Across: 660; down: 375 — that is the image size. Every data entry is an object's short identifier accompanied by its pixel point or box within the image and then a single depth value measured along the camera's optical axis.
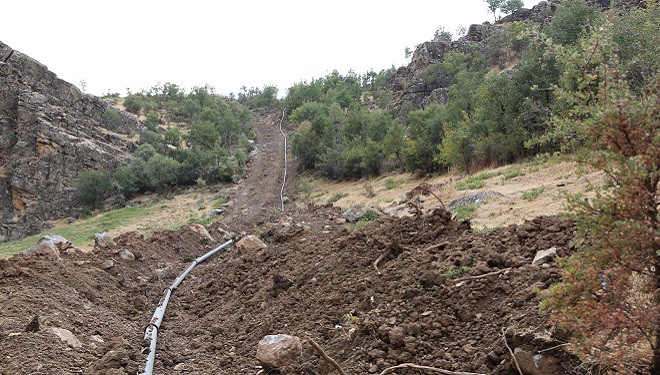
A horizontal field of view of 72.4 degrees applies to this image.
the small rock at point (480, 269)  4.63
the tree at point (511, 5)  66.69
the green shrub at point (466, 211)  8.55
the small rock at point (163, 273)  9.30
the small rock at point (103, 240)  10.23
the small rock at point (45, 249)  8.26
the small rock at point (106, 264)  8.68
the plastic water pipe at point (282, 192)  20.78
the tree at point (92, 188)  32.12
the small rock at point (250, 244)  9.82
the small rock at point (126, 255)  9.64
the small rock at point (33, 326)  5.18
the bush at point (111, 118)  40.44
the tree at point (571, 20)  24.61
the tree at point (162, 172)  31.92
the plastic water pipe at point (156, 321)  4.93
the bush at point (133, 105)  50.59
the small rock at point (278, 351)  4.53
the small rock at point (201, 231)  12.47
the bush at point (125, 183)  31.95
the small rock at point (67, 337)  5.21
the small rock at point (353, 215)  11.32
